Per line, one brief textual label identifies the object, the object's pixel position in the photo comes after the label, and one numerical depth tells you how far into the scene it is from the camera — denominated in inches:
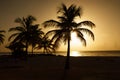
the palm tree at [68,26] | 423.9
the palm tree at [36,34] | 700.8
